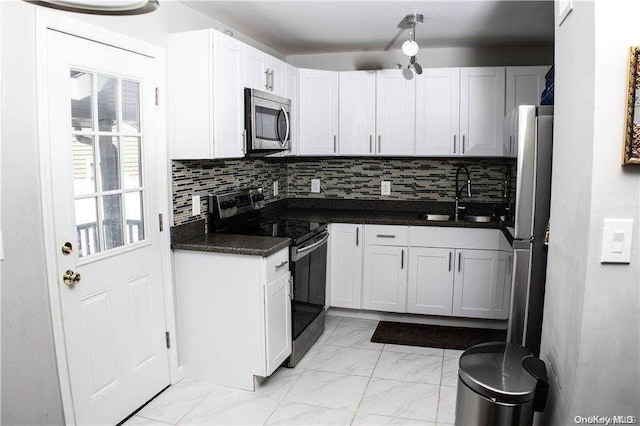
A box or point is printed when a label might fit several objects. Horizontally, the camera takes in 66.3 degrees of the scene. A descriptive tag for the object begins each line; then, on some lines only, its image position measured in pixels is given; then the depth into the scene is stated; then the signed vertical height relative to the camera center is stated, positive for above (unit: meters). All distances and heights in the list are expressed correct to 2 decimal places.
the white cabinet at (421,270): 3.81 -0.88
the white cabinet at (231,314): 2.81 -0.91
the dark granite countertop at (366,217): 3.82 -0.47
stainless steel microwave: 3.14 +0.26
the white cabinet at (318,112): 4.18 +0.42
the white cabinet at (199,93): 2.80 +0.39
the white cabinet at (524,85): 3.90 +0.61
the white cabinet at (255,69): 3.14 +0.61
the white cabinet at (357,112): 4.17 +0.41
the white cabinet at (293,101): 3.90 +0.49
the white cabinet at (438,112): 4.03 +0.40
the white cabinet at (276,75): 3.52 +0.63
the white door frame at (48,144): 2.05 +0.07
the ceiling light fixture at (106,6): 1.01 +0.32
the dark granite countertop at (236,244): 2.77 -0.49
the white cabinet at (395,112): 4.11 +0.41
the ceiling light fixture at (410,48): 3.35 +0.77
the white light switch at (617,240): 1.45 -0.23
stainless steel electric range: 3.22 -0.58
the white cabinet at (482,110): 3.96 +0.41
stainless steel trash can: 1.72 -0.81
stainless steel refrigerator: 2.56 -0.31
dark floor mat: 3.68 -1.36
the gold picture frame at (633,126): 1.41 +0.10
